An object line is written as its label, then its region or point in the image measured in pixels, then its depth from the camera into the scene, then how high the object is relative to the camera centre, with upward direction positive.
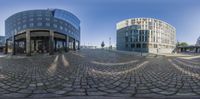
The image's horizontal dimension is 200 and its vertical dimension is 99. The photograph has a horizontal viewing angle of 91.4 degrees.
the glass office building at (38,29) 17.62 +3.97
